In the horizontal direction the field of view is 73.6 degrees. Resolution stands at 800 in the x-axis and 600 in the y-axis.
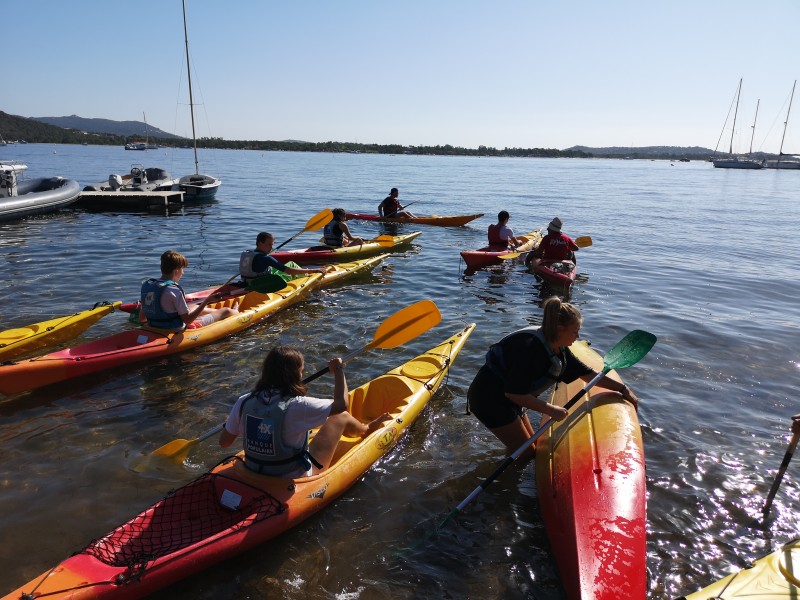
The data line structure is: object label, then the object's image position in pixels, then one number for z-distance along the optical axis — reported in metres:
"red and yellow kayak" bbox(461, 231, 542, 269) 12.45
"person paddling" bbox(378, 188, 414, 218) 18.31
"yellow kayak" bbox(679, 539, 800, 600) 2.76
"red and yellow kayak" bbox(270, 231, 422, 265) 12.20
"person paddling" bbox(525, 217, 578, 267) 11.27
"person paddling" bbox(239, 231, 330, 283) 8.70
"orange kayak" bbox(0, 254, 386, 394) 5.78
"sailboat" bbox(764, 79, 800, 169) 89.36
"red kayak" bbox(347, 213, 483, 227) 18.67
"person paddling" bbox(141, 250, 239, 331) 6.26
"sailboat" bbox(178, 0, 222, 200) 23.08
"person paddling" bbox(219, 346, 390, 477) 3.49
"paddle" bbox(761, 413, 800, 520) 3.77
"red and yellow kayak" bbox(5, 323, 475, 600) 3.00
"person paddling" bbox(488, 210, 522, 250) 13.11
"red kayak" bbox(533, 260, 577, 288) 10.77
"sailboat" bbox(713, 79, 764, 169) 84.69
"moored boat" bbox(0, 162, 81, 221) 16.92
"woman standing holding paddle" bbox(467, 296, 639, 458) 4.09
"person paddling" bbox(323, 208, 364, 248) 12.62
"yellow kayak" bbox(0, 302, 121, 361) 6.36
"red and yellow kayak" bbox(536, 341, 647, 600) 3.24
